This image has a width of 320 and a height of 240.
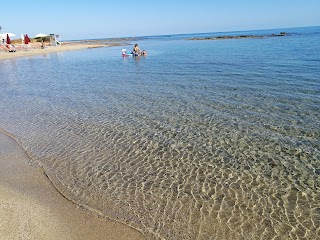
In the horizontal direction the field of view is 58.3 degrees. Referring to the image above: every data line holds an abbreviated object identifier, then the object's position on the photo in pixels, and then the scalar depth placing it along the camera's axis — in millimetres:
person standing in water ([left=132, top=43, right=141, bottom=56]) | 38153
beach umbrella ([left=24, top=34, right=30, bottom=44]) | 60431
